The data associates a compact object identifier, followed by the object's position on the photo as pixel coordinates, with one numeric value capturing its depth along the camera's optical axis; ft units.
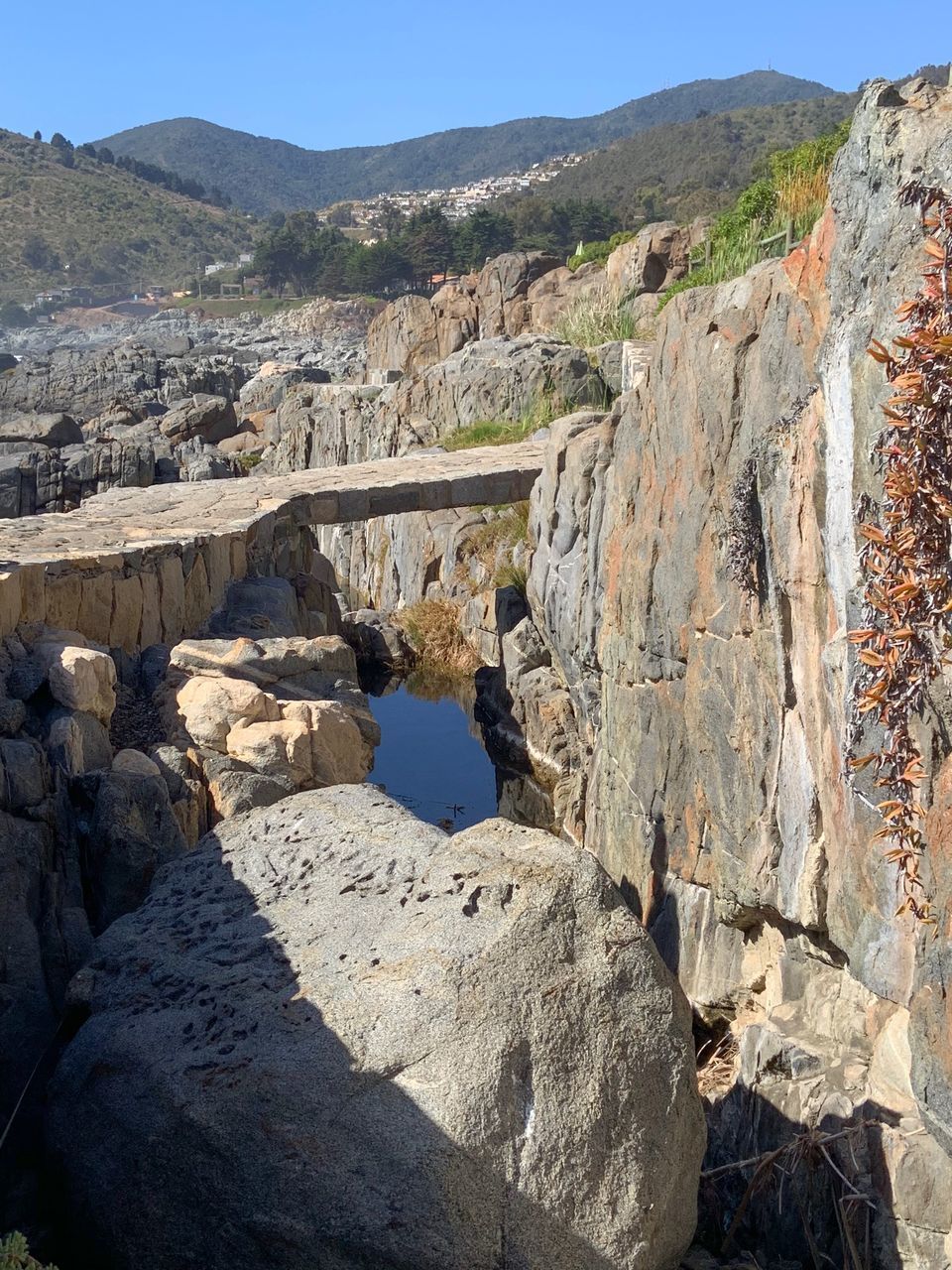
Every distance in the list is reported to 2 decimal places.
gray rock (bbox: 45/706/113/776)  20.42
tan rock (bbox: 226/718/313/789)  22.49
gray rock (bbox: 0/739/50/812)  18.39
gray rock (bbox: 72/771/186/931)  18.70
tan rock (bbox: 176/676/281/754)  23.25
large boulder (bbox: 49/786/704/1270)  11.41
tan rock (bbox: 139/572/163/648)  28.50
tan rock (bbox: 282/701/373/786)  23.24
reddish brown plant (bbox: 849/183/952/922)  12.46
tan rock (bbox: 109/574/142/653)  27.76
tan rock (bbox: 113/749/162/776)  20.75
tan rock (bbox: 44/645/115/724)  22.22
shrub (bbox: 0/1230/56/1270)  9.21
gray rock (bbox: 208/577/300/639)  31.68
